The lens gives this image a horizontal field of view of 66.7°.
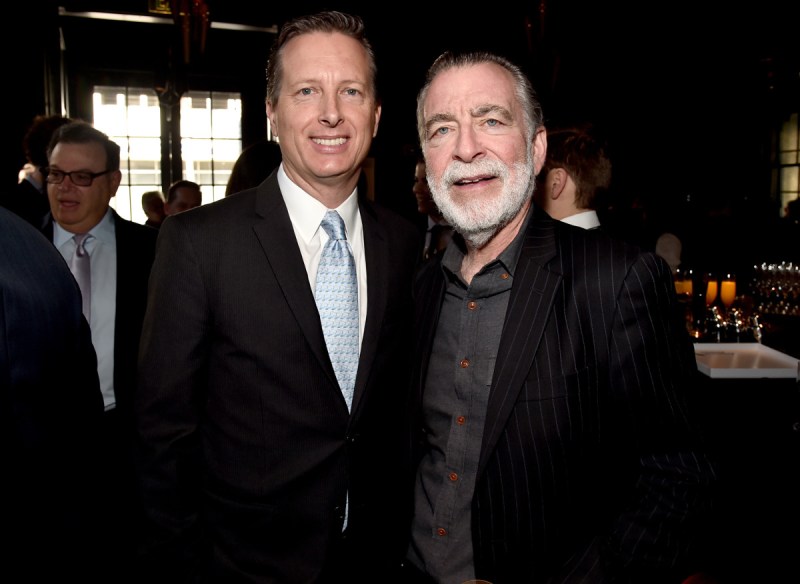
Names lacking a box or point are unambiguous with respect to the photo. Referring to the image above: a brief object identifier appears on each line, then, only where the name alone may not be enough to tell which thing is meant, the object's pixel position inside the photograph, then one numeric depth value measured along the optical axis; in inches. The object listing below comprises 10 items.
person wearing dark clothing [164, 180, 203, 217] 215.2
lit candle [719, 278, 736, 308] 160.1
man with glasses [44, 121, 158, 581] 95.1
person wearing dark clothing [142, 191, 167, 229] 262.7
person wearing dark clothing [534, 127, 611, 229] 110.3
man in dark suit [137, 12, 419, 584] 56.6
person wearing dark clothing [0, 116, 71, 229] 138.2
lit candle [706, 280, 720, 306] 162.4
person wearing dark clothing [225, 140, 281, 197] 96.0
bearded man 53.7
